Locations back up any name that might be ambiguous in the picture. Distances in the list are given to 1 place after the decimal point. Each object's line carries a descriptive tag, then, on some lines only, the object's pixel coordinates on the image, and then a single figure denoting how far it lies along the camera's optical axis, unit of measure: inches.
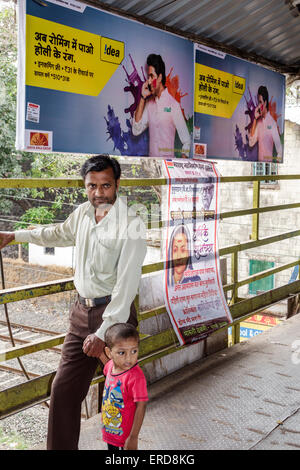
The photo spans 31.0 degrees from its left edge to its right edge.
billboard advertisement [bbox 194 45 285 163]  211.8
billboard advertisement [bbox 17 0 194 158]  142.5
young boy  100.3
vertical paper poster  161.5
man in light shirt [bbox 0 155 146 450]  108.9
